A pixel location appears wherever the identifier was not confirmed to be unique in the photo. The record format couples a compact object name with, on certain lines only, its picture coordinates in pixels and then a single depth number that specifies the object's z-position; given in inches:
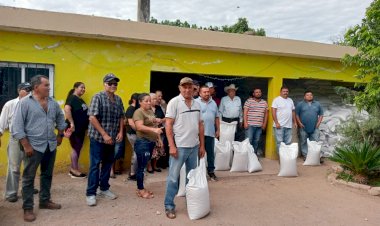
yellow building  240.2
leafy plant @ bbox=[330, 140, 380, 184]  251.6
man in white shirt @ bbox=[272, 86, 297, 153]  317.4
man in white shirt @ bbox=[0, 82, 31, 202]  189.3
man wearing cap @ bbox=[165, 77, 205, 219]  177.6
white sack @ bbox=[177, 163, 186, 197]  211.8
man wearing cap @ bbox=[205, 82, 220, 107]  287.7
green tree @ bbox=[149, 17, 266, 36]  1049.5
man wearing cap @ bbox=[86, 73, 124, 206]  187.2
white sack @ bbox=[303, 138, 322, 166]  319.9
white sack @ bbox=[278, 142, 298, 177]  272.7
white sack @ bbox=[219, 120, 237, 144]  306.3
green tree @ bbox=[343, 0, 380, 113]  249.8
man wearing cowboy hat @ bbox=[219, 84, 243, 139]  320.2
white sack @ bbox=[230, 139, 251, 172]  279.0
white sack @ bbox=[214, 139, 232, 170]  281.4
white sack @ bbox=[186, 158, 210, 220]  174.7
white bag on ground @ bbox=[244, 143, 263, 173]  281.6
